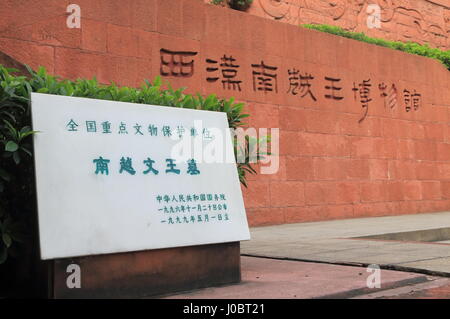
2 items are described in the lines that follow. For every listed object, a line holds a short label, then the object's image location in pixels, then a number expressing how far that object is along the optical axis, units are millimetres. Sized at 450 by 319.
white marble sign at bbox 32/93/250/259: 3133
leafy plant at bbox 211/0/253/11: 11211
